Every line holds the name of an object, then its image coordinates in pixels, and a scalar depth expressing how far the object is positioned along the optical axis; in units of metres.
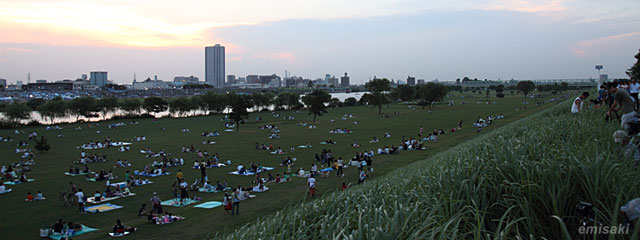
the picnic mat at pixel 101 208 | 19.98
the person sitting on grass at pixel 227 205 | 18.23
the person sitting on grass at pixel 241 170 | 28.54
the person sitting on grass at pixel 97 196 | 21.72
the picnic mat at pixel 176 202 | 21.16
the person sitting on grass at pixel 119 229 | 16.26
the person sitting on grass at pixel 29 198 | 21.89
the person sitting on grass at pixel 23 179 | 26.47
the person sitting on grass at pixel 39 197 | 22.12
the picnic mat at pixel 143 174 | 28.48
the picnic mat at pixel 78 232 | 16.23
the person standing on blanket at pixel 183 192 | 21.48
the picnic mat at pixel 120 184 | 24.65
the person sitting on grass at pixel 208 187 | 24.15
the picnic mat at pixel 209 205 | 20.30
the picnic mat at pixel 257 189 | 23.08
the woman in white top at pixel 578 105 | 14.70
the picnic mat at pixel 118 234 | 16.17
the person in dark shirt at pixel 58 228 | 16.38
